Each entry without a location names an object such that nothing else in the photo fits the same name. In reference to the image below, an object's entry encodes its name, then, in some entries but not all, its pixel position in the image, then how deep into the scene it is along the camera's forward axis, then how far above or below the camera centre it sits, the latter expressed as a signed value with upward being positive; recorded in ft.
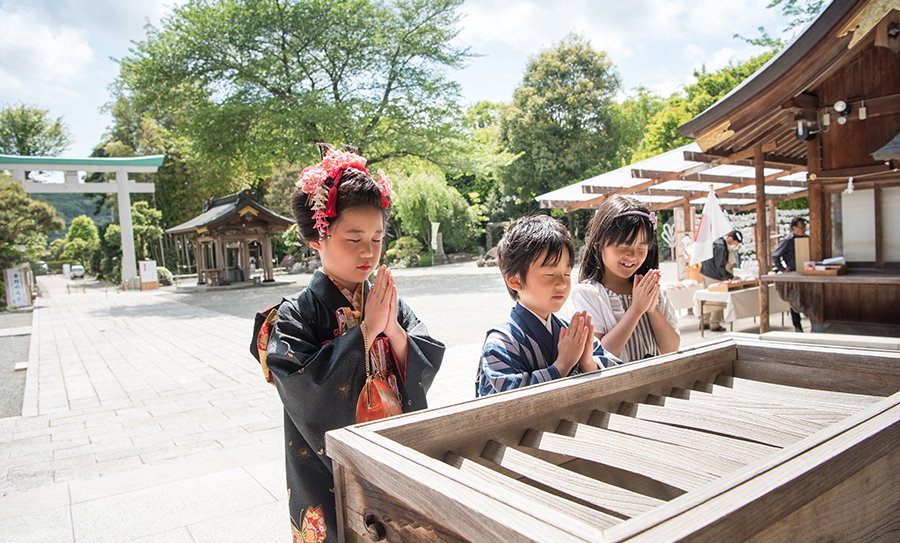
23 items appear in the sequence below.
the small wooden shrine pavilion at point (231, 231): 64.34 +4.04
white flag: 24.67 +0.42
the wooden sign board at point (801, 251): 20.86 -0.75
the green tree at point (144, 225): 89.46 +7.17
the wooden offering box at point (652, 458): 1.91 -1.13
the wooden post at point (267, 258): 68.74 +0.32
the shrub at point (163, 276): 82.89 -1.56
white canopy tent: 24.98 +3.15
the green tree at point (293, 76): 47.24 +17.22
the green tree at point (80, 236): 130.74 +8.48
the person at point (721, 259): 26.40 -1.15
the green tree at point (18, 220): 49.56 +5.01
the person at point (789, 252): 22.73 -0.84
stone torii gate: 59.36 +11.05
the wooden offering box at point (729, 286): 23.22 -2.21
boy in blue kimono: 5.15 -0.64
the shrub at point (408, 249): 99.19 +0.80
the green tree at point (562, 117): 90.84 +22.07
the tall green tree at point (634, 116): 100.73 +24.16
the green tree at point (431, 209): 95.30 +7.84
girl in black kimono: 4.66 -0.75
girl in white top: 6.53 -0.56
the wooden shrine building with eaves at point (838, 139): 16.56 +3.19
